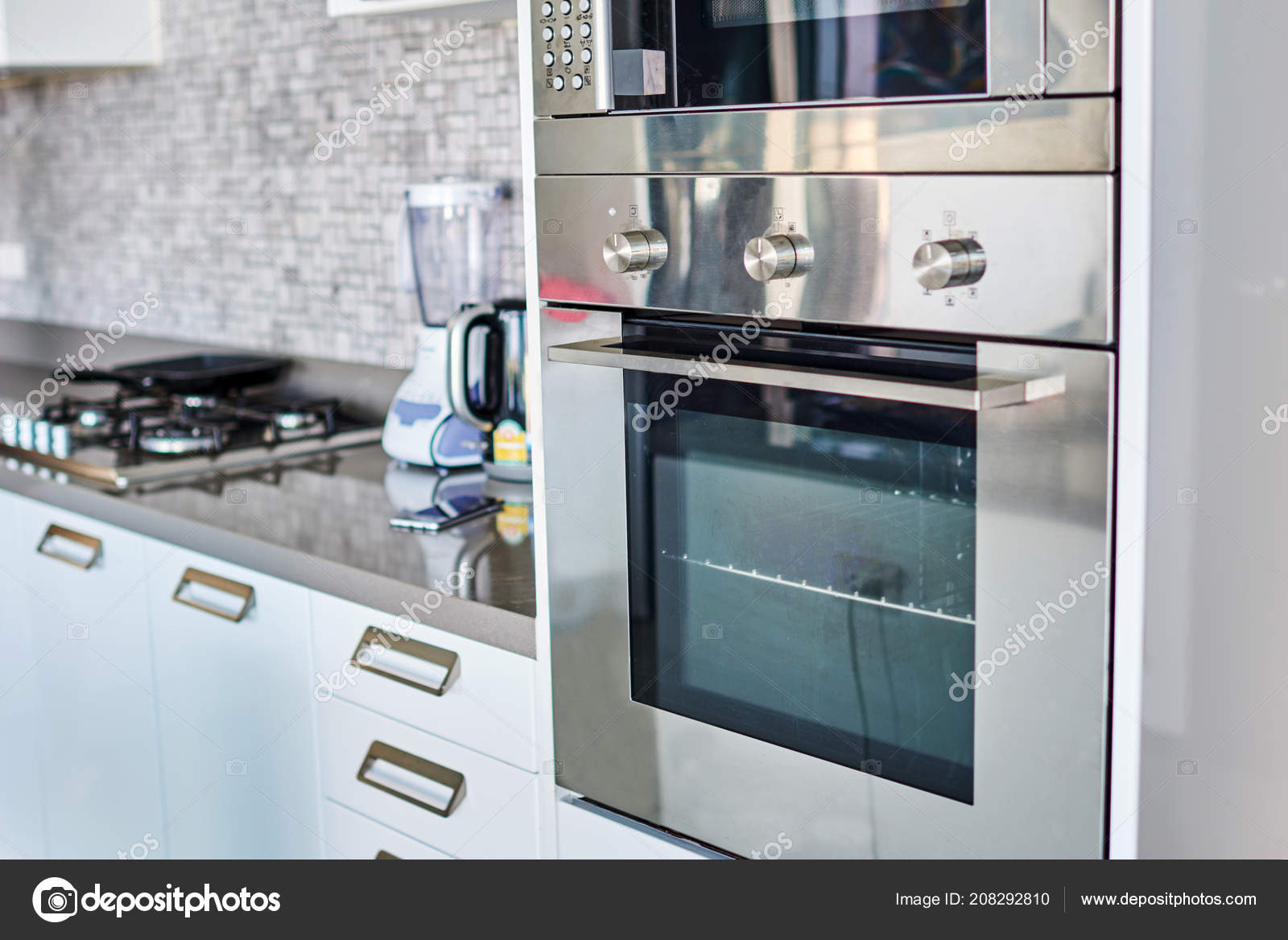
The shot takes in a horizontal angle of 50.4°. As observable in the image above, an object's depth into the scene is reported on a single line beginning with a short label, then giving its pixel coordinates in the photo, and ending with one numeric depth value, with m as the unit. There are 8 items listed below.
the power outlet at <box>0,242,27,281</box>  3.54
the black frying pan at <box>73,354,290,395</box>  2.54
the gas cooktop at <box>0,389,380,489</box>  2.11
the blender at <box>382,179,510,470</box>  2.09
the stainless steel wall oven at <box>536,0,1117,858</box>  0.95
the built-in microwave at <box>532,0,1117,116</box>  0.91
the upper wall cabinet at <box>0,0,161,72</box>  2.62
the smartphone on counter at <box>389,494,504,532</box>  1.75
